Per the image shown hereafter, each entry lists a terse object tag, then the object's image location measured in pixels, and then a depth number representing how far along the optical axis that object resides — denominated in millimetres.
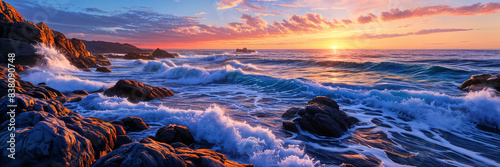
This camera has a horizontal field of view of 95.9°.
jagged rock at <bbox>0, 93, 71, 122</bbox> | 4487
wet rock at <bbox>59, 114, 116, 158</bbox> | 3748
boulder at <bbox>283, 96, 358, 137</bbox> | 6531
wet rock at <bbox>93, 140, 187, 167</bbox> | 2750
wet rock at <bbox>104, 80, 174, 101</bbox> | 10375
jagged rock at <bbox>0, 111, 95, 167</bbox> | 2814
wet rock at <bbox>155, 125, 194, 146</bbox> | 5087
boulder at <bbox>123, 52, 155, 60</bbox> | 55019
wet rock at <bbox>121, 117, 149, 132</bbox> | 6184
